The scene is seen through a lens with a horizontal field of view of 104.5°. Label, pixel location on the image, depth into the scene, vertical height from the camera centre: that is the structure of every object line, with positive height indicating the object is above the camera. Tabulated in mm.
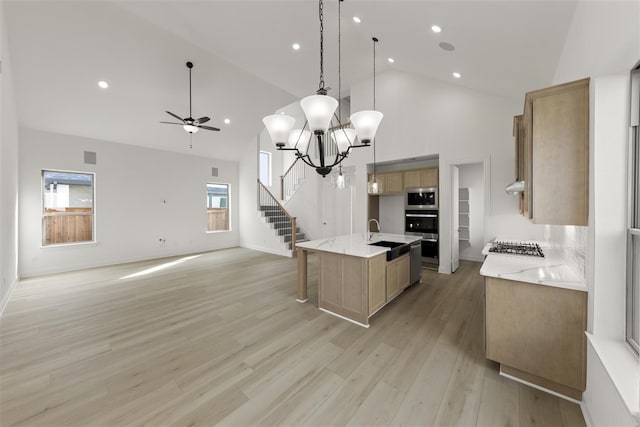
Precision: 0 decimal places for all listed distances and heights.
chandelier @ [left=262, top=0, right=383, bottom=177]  2178 +892
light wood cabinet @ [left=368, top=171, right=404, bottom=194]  6158 +758
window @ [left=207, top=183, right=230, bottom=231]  8469 +138
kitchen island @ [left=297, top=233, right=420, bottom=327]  3059 -876
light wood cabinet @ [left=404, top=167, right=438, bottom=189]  5611 +799
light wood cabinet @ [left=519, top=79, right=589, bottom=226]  1721 +424
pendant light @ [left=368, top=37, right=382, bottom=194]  2585 +943
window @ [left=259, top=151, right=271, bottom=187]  10672 +1867
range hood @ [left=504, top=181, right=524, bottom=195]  2746 +290
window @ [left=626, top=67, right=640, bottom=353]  1423 -79
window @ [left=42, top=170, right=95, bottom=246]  5582 +73
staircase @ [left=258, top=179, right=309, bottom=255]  7445 -262
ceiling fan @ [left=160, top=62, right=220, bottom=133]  4629 +1672
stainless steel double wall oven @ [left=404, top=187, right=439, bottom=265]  5625 -144
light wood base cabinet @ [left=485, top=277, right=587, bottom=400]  1803 -944
